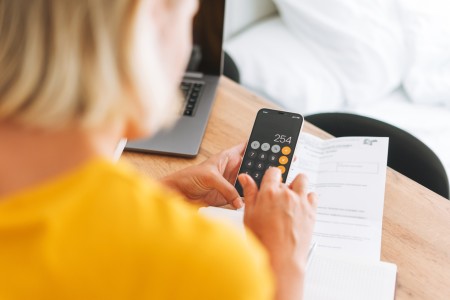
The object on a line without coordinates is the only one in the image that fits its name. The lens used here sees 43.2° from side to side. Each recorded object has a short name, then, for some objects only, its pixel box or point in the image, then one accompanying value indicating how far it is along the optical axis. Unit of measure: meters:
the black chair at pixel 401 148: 1.01
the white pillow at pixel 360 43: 1.47
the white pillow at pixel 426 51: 1.46
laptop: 0.94
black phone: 0.83
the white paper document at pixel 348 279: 0.70
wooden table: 0.74
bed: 1.46
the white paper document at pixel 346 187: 0.77
